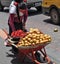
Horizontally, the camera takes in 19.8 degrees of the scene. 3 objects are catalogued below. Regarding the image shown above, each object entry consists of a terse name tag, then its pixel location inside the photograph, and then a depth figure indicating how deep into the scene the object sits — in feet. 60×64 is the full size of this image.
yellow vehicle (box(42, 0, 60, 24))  24.79
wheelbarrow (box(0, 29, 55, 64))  13.67
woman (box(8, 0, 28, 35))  16.10
